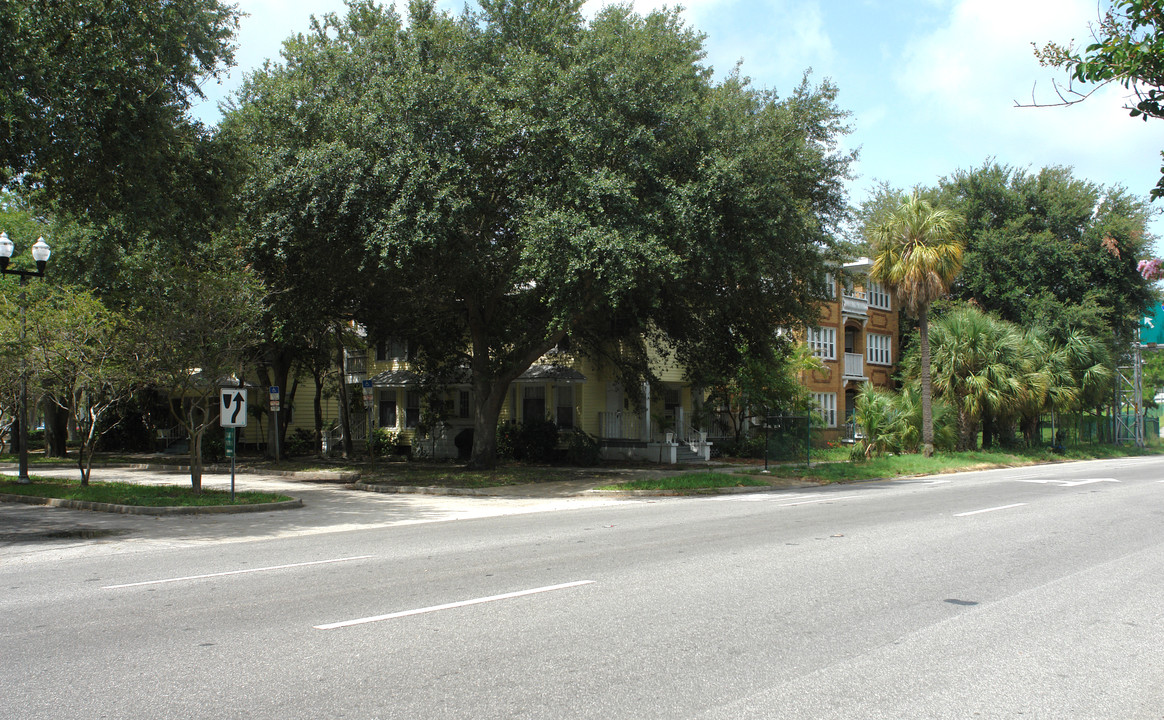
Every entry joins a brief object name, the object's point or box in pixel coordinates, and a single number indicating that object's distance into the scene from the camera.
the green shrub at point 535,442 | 30.89
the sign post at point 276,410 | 29.57
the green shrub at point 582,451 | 30.02
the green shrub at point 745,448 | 32.91
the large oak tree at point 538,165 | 18.53
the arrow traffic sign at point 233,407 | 16.72
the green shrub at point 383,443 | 36.56
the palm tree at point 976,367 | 32.78
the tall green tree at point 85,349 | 16.94
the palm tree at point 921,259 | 29.69
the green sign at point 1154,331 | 46.69
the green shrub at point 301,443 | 39.50
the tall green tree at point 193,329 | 17.19
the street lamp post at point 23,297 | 18.14
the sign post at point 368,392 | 24.00
